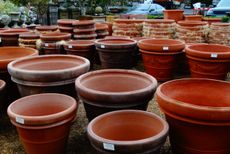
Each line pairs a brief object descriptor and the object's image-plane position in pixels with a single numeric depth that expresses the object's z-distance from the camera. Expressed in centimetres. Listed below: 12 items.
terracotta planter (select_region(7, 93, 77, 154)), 197
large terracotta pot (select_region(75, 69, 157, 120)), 209
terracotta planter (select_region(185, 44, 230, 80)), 302
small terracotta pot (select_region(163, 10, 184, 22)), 587
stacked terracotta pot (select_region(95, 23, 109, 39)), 502
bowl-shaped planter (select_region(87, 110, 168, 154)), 172
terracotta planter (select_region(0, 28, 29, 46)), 476
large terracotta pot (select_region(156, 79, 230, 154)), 175
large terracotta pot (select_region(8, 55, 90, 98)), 235
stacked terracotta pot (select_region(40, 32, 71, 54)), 423
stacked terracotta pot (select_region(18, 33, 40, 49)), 445
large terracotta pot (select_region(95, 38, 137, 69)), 364
